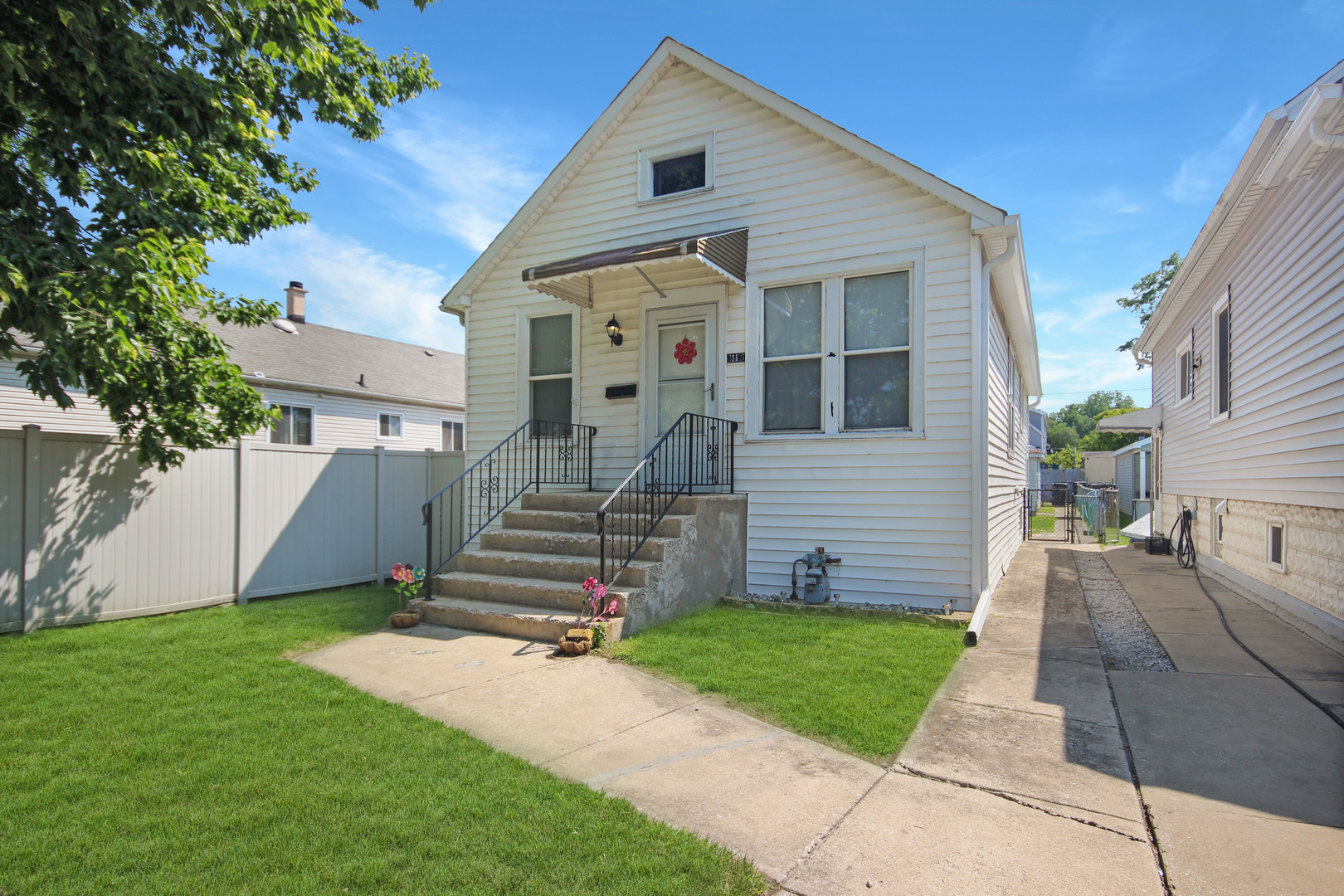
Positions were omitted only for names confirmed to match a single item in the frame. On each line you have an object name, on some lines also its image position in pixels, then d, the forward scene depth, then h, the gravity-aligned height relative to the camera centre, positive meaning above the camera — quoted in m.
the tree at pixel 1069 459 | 49.88 +0.07
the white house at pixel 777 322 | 6.64 +1.52
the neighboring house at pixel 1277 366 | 5.29 +0.99
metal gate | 15.50 -1.98
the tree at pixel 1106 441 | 47.25 +1.52
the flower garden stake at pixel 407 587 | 6.15 -1.27
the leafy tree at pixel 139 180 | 4.64 +2.24
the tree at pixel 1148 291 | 26.22 +6.72
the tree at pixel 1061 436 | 105.69 +3.76
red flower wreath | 8.04 +1.23
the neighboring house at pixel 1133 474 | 23.47 -0.51
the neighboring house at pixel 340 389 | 16.45 +1.68
